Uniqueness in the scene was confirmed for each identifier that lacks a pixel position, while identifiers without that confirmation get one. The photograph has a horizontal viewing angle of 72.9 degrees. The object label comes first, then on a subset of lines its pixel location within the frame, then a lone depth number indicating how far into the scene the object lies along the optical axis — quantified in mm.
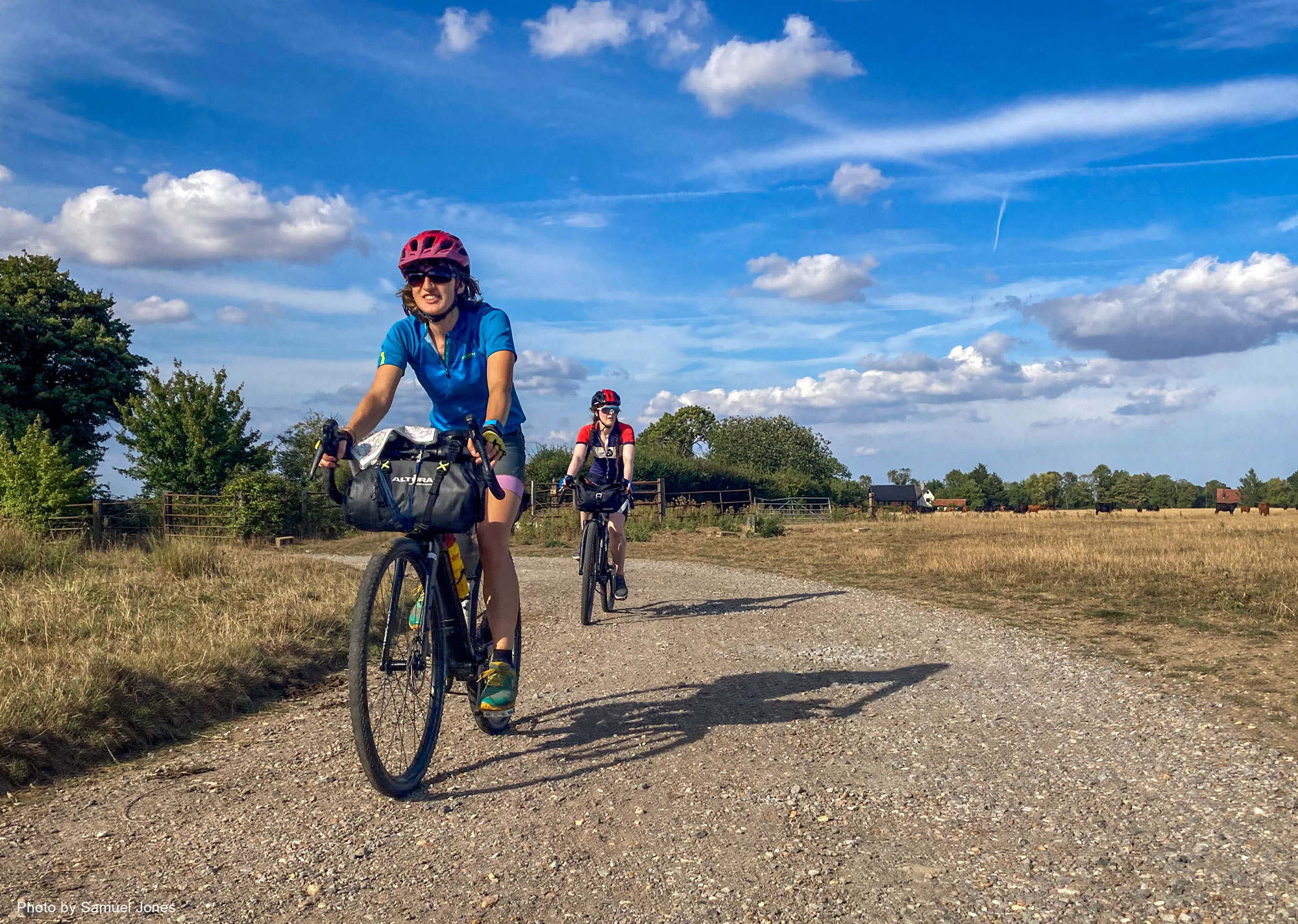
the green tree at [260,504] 23203
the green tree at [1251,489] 110000
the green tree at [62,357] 30562
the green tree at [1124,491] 118562
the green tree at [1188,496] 113438
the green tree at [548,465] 40031
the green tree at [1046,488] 135250
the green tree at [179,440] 26531
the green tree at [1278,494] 102262
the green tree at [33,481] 17969
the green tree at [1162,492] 115250
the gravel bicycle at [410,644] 3213
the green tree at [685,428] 89312
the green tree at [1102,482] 128250
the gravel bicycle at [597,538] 7664
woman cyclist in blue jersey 3906
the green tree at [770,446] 83875
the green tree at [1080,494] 119200
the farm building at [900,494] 106938
